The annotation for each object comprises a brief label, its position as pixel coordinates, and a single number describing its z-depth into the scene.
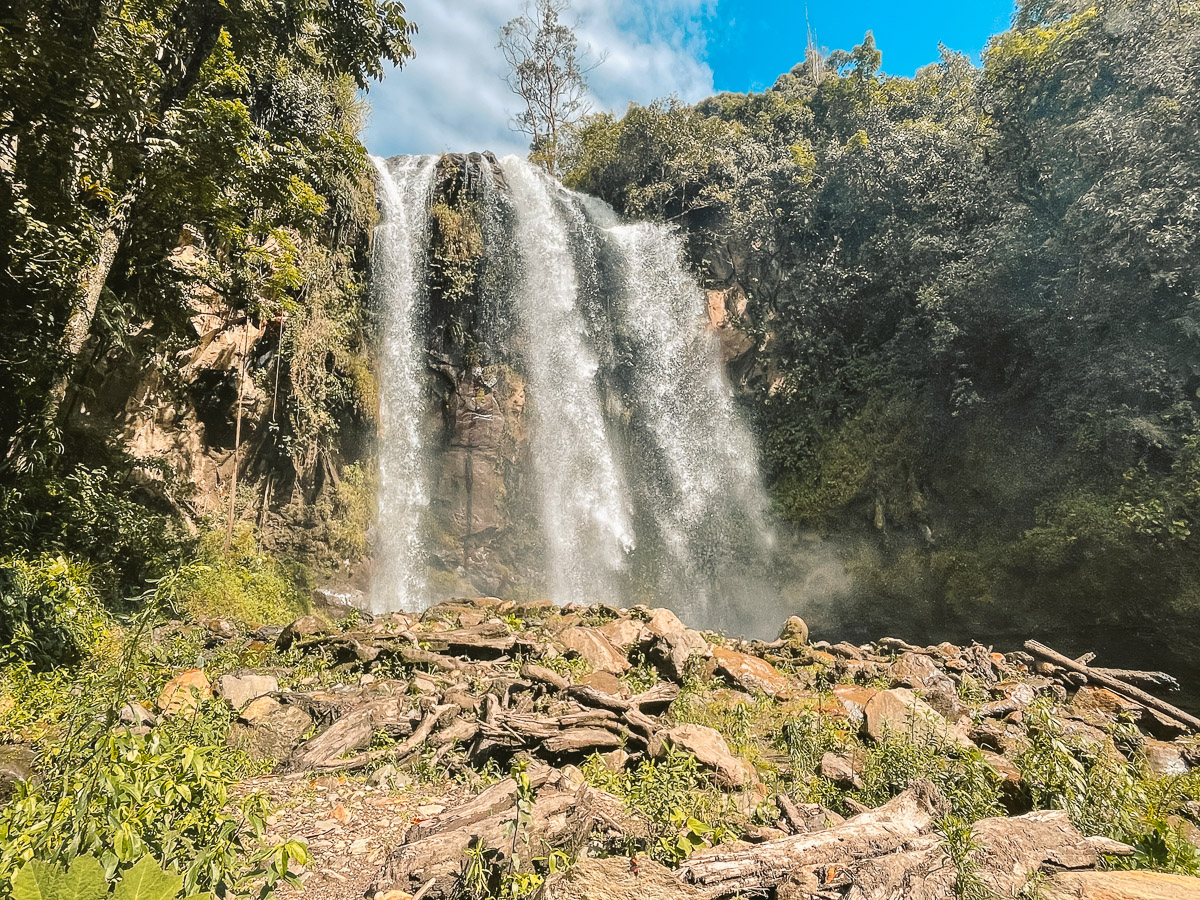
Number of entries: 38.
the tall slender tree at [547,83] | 24.19
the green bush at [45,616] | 5.00
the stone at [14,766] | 2.95
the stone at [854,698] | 5.20
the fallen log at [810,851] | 2.37
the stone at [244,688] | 4.47
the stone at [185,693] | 3.96
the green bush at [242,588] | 8.51
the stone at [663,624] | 6.97
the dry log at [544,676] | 4.93
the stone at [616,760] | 3.86
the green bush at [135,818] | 1.59
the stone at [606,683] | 5.36
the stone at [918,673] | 6.52
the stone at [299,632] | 6.47
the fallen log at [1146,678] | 7.52
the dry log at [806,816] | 3.04
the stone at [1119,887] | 2.12
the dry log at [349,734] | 3.72
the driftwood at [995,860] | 2.37
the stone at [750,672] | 6.07
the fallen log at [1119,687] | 6.03
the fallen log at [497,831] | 2.44
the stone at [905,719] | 4.34
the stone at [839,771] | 3.89
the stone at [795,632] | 8.78
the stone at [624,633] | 6.90
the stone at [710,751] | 3.69
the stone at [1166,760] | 4.56
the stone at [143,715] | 3.22
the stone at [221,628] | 6.99
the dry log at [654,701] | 5.09
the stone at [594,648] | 6.21
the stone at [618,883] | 2.24
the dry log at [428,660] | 5.63
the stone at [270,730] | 3.89
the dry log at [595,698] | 4.51
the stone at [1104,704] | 6.05
